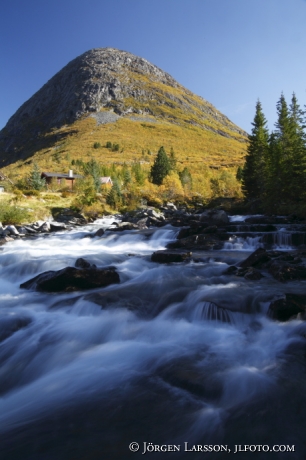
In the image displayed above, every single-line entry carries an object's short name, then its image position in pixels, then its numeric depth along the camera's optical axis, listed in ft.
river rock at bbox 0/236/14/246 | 64.23
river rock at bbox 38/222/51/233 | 83.29
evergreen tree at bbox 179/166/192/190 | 167.50
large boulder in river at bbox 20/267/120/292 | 34.14
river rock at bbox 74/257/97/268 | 40.98
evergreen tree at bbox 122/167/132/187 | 158.55
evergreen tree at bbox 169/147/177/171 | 211.06
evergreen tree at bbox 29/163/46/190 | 137.65
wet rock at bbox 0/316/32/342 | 25.06
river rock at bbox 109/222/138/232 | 79.88
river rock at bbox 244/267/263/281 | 33.73
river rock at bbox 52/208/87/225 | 98.07
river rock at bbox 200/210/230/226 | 80.85
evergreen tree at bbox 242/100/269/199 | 126.62
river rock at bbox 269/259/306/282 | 33.30
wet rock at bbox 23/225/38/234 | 79.68
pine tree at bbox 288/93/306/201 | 81.28
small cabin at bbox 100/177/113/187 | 185.57
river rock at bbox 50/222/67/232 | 85.20
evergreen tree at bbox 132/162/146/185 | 166.70
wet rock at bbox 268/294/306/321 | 23.48
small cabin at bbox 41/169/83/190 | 176.86
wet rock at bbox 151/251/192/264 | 46.32
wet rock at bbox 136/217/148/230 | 86.48
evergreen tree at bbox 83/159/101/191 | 144.50
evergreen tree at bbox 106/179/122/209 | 129.59
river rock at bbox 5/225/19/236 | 74.74
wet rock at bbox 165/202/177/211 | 128.31
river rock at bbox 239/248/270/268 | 40.19
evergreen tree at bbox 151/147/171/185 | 178.70
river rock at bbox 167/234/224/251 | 56.95
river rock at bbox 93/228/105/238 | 73.96
